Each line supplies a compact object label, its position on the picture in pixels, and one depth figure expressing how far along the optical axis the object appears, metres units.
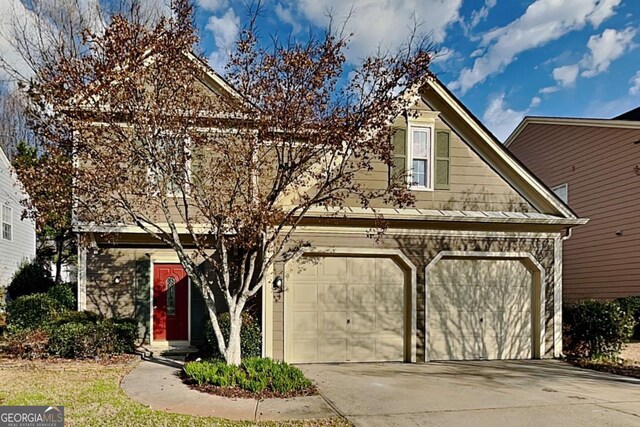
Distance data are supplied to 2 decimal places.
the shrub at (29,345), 9.65
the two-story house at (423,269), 10.53
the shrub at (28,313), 10.74
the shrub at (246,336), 9.62
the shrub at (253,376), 7.49
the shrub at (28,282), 16.14
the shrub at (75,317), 10.32
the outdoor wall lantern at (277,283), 10.09
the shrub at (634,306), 12.88
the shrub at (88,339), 9.64
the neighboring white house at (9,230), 17.66
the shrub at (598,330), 10.86
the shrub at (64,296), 11.74
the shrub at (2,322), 13.44
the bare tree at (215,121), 7.75
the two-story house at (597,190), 14.40
